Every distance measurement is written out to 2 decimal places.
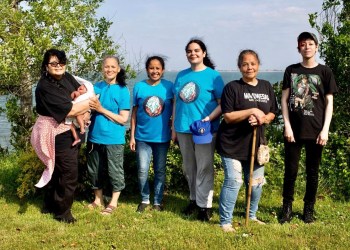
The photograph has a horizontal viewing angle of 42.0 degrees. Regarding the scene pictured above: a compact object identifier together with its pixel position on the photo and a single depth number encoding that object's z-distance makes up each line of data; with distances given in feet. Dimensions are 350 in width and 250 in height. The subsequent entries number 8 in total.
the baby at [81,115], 17.84
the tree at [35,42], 22.88
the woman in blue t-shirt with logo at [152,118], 18.66
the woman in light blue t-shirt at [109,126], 18.71
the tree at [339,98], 22.53
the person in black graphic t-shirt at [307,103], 16.85
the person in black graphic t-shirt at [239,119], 16.43
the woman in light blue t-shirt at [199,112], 17.43
